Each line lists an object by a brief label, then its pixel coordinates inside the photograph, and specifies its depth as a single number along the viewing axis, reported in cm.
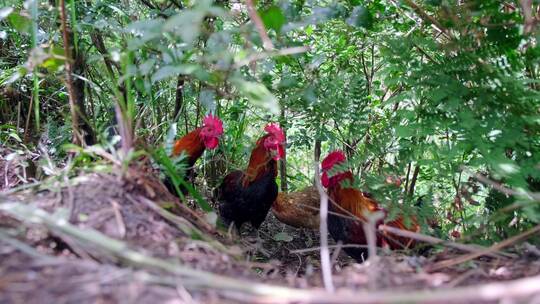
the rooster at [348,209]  310
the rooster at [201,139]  341
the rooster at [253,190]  379
